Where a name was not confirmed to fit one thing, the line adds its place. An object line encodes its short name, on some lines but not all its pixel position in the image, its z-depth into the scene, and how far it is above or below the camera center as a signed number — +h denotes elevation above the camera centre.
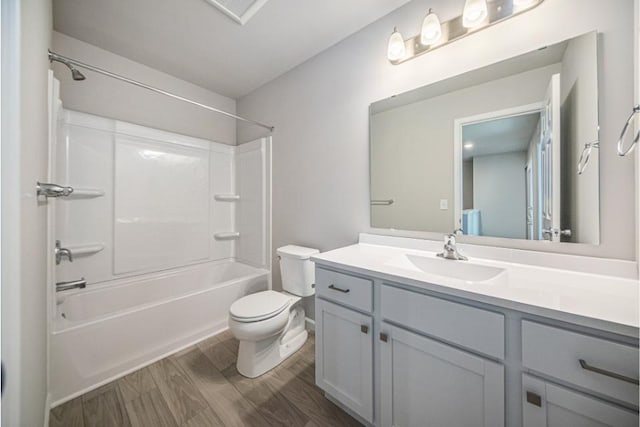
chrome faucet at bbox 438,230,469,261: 1.25 -0.20
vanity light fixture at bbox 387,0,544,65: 1.17 +1.03
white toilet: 1.53 -0.72
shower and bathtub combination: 1.51 -0.24
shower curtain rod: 1.28 +0.89
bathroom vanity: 0.65 -0.45
